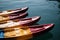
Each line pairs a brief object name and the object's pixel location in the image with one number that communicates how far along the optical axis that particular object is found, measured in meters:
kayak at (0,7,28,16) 12.38
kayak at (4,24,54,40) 8.98
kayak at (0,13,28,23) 11.13
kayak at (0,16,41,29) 10.12
